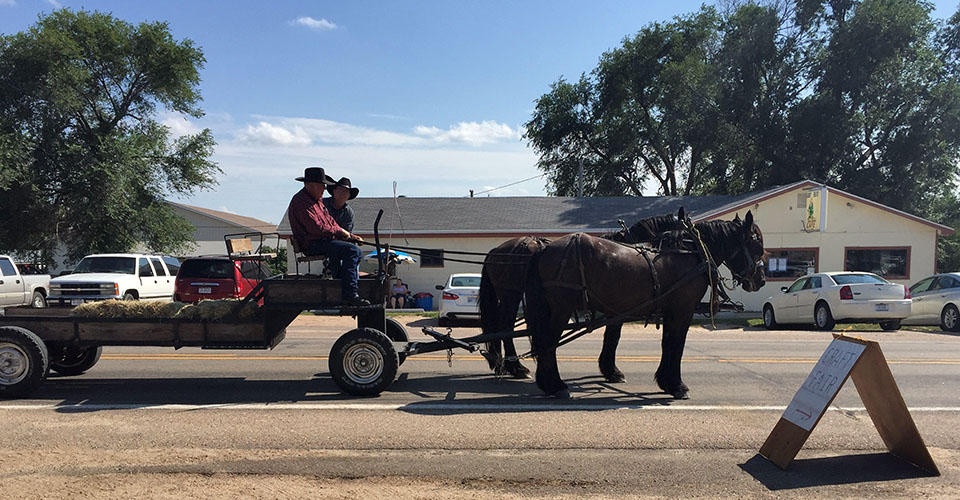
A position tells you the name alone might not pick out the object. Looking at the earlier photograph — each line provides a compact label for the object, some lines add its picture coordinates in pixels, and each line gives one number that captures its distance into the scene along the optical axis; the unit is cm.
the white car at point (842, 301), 1516
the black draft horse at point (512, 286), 744
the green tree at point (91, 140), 2578
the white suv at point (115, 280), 1477
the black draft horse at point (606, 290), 674
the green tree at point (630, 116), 4184
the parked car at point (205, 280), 1569
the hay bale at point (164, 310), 676
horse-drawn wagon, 663
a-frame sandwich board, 478
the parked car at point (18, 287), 1745
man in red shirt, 666
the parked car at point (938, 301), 1584
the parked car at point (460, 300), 1506
